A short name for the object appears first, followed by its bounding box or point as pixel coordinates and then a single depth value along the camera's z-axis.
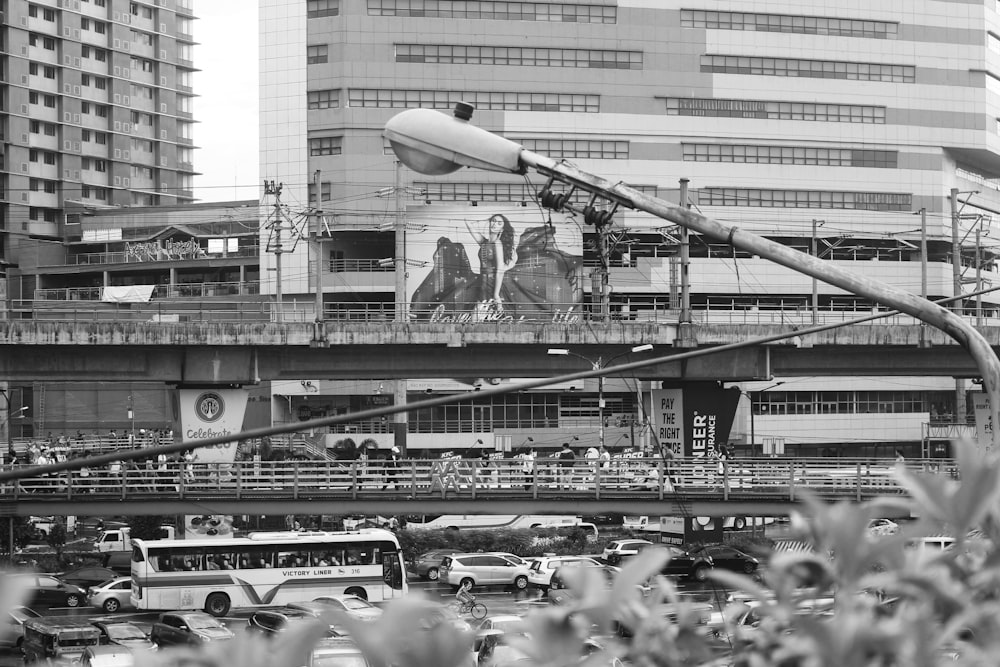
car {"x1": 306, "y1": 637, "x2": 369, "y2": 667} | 16.19
